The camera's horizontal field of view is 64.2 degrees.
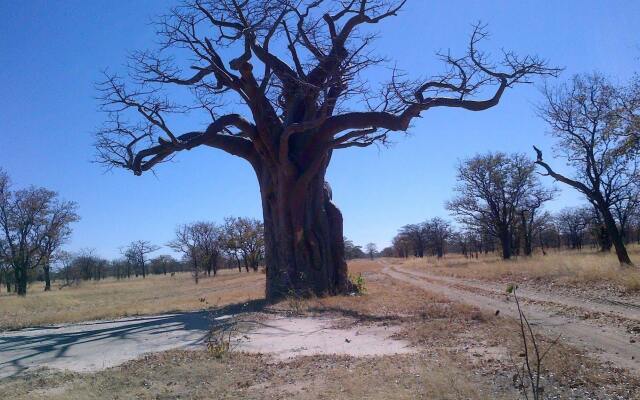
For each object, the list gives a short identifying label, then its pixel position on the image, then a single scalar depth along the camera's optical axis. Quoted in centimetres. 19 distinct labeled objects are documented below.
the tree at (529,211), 4419
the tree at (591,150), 2081
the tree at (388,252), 14094
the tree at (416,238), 9088
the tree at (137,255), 8691
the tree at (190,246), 6180
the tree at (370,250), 15700
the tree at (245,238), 6378
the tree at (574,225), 6192
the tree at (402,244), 10131
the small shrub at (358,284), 1733
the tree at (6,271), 4277
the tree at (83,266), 8025
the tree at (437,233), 8391
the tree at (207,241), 6362
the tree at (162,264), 10431
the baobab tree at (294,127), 1433
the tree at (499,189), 4309
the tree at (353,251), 12571
